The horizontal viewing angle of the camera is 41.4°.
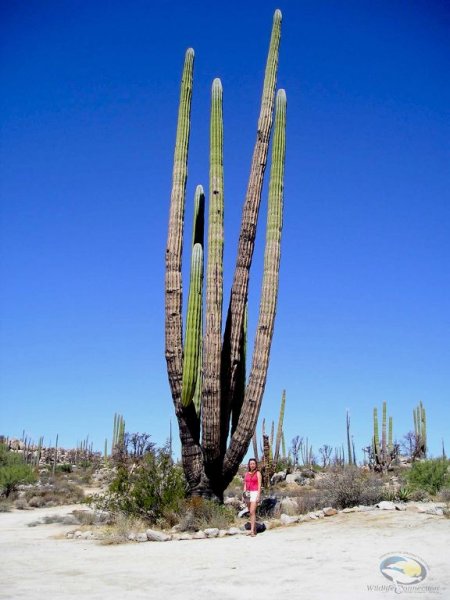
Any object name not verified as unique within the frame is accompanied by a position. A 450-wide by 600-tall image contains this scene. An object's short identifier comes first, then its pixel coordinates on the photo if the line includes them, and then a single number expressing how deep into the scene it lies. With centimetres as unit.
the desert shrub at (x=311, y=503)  1157
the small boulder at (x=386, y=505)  1048
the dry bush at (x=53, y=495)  1956
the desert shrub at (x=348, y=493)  1152
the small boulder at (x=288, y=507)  1148
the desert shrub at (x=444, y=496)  1278
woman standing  953
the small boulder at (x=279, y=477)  2347
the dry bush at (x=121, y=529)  912
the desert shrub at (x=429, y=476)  1588
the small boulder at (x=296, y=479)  2425
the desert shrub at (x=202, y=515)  992
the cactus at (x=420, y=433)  2944
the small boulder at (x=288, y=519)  1012
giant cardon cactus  1100
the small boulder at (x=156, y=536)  916
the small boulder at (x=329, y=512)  1043
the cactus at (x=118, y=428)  2719
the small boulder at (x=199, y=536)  921
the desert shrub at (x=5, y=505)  1761
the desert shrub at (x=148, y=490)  1066
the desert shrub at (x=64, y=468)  3496
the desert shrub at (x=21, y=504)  1845
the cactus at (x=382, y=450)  2677
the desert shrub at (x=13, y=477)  2058
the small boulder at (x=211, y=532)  928
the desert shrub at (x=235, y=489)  1664
